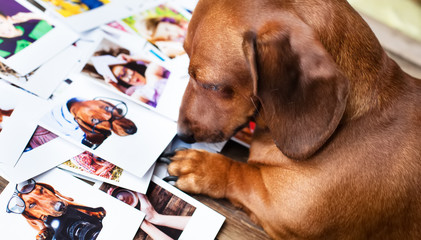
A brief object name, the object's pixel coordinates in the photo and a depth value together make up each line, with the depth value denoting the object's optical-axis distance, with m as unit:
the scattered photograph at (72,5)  0.78
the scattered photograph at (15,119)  0.64
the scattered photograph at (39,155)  0.63
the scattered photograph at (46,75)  0.70
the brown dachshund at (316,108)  0.55
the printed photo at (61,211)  0.61
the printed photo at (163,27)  0.78
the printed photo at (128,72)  0.72
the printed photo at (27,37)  0.71
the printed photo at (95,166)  0.65
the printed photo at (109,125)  0.66
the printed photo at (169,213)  0.63
